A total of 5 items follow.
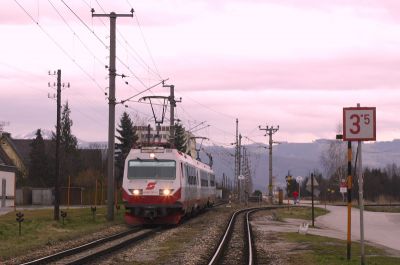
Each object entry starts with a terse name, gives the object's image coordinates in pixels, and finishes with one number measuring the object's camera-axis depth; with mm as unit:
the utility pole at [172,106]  50100
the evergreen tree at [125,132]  85500
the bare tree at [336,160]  102250
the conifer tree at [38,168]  86188
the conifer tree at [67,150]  85750
